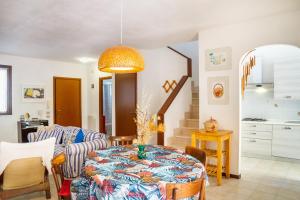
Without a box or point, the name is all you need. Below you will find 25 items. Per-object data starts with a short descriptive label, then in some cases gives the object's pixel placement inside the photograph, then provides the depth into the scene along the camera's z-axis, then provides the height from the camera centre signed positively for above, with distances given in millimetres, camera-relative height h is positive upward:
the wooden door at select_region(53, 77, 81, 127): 7148 -58
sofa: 3197 -710
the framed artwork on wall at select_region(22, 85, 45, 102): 6422 +185
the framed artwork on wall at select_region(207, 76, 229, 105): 3875 +154
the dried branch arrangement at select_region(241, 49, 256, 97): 4068 +655
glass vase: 2167 -516
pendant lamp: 2242 +410
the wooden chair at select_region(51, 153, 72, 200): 1954 -727
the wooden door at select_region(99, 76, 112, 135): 7439 -273
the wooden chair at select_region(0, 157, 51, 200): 2662 -968
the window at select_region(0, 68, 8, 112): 6051 +280
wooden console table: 3430 -764
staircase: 4812 -666
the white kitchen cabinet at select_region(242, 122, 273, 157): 4727 -875
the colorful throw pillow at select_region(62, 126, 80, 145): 4215 -678
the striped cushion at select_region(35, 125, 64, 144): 4383 -680
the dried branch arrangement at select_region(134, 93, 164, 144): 2168 -273
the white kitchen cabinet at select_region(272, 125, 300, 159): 4430 -856
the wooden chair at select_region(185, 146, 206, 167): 2311 -584
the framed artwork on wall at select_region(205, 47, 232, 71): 3833 +696
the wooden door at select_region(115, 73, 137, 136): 5751 -102
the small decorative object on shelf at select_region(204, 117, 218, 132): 3688 -437
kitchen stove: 5037 -474
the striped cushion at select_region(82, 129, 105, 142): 3850 -632
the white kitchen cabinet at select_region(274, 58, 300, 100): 4539 +390
